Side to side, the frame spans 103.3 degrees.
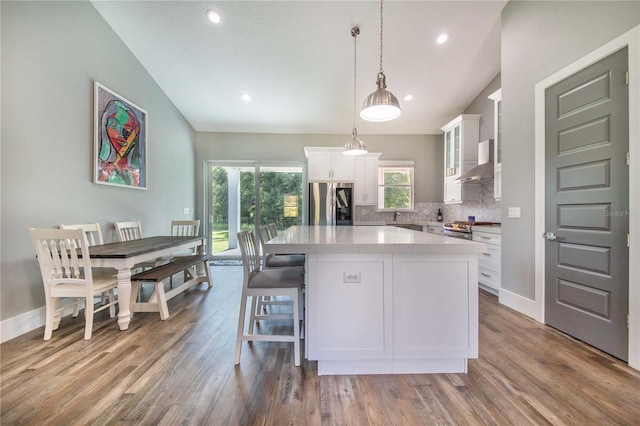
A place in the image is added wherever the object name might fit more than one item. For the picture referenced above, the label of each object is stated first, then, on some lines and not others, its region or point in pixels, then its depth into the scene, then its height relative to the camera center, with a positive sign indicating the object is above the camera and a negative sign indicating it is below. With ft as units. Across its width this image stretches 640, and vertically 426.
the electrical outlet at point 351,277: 5.34 -1.34
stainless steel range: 12.13 -0.77
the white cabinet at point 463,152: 14.12 +3.49
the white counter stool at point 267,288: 5.78 -1.73
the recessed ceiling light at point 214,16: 9.76 +7.70
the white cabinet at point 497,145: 11.71 +3.21
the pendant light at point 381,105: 6.26 +2.75
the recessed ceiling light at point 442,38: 10.72 +7.52
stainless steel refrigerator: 15.79 +0.58
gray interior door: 6.09 +0.23
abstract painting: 9.79 +3.08
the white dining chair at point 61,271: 6.59 -1.58
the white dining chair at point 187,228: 12.34 -0.76
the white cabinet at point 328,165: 16.02 +3.06
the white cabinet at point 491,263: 10.46 -2.13
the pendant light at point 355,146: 9.58 +2.59
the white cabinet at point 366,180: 16.37 +2.17
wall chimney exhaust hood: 12.17 +2.30
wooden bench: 8.19 -2.48
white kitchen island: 5.33 -1.96
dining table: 7.08 -1.30
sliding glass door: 17.89 +1.14
